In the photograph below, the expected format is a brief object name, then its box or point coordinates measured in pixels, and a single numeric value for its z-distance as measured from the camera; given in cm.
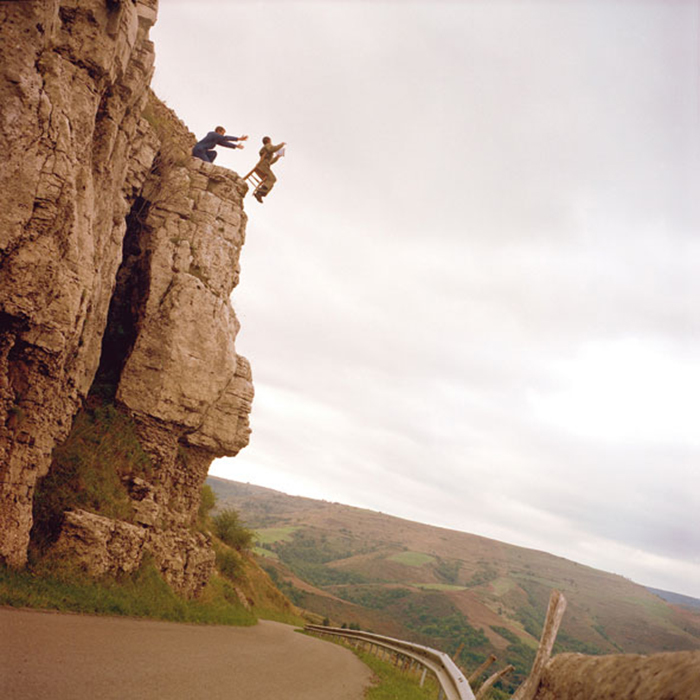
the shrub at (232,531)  3550
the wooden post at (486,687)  945
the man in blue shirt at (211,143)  2056
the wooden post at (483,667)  1334
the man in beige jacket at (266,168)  2247
